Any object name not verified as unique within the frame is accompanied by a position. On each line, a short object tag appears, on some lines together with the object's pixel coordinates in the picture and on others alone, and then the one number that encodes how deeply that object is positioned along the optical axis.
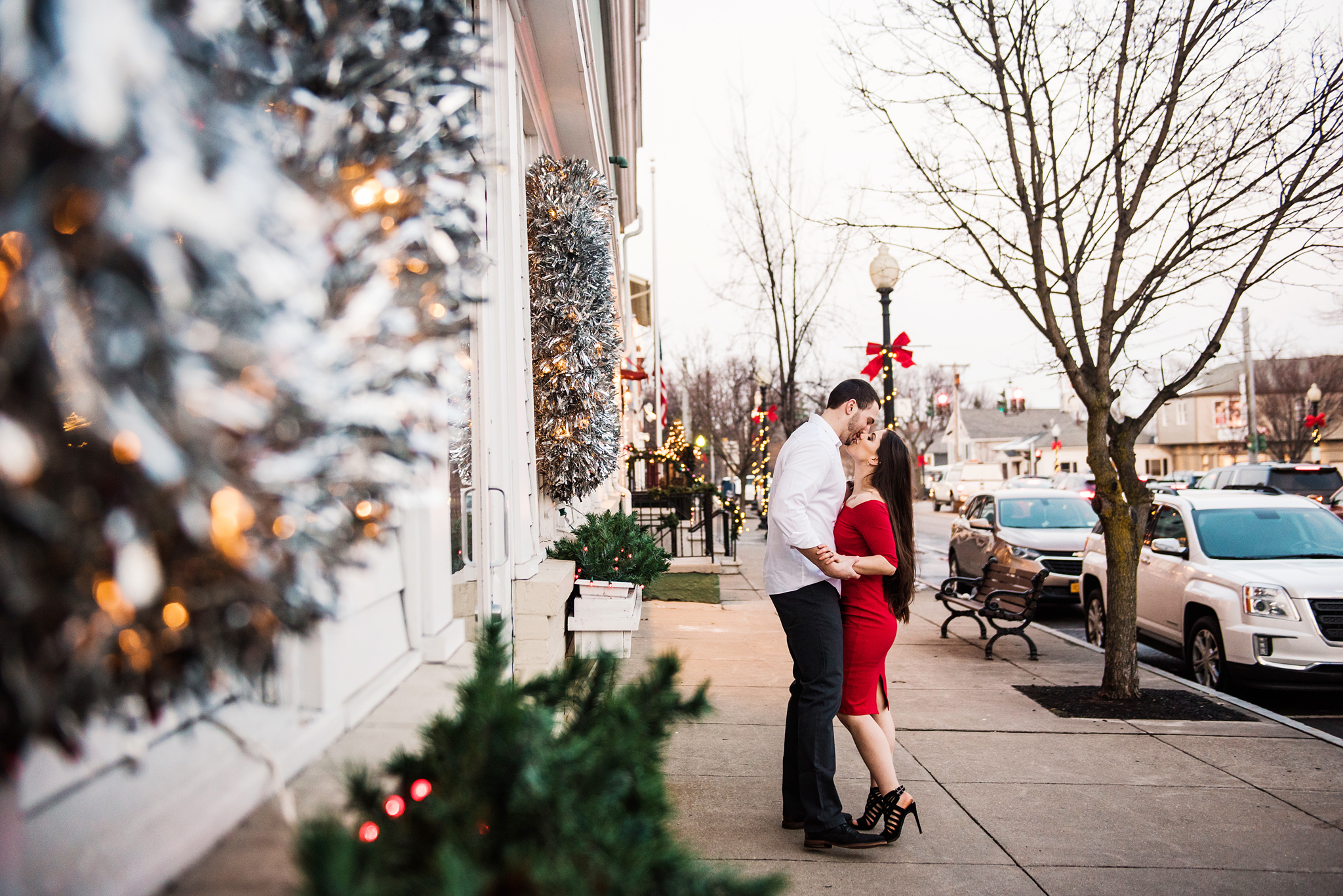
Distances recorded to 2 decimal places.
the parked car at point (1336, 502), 15.32
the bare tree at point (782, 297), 16.31
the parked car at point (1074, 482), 26.61
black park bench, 8.81
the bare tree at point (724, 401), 35.84
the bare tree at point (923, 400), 63.38
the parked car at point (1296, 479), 16.11
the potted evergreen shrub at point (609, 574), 5.78
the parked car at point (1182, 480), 27.38
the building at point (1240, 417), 43.78
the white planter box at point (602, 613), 5.77
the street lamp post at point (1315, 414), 32.88
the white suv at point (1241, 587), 6.86
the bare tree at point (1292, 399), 42.38
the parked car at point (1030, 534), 11.84
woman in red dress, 4.20
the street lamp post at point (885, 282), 11.28
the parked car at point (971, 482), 43.28
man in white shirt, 4.05
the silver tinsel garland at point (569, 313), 6.02
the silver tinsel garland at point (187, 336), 0.73
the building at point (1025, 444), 66.50
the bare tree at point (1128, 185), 6.45
